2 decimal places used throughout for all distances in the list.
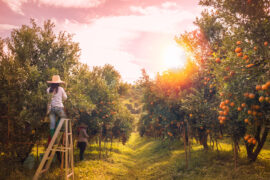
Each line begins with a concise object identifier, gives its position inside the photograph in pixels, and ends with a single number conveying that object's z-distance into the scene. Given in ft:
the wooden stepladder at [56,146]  19.76
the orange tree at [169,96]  46.50
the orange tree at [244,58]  19.23
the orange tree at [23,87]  34.27
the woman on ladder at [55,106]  26.08
